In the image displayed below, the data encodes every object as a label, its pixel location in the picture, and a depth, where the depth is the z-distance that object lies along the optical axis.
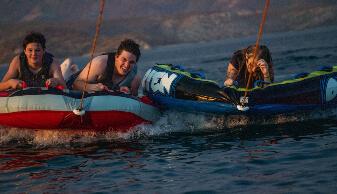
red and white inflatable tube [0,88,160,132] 17.22
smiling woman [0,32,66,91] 18.23
